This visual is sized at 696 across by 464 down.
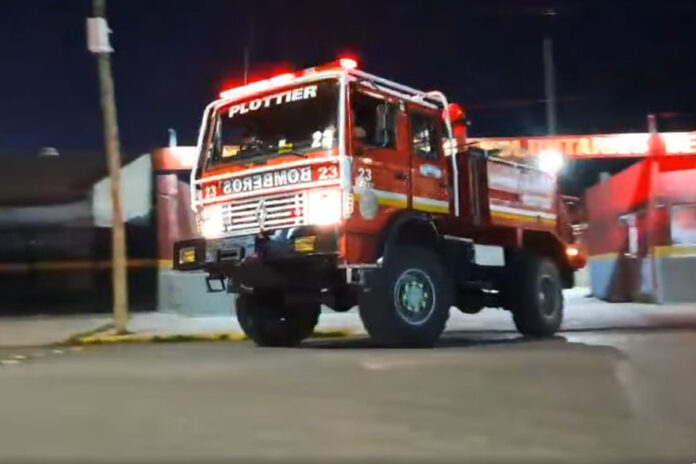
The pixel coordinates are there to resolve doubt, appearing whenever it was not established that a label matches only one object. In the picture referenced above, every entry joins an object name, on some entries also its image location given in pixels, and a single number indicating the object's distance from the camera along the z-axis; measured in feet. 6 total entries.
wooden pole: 48.62
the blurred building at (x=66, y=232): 59.98
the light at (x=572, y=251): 47.57
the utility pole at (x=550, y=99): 86.59
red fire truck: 34.04
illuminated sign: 64.80
